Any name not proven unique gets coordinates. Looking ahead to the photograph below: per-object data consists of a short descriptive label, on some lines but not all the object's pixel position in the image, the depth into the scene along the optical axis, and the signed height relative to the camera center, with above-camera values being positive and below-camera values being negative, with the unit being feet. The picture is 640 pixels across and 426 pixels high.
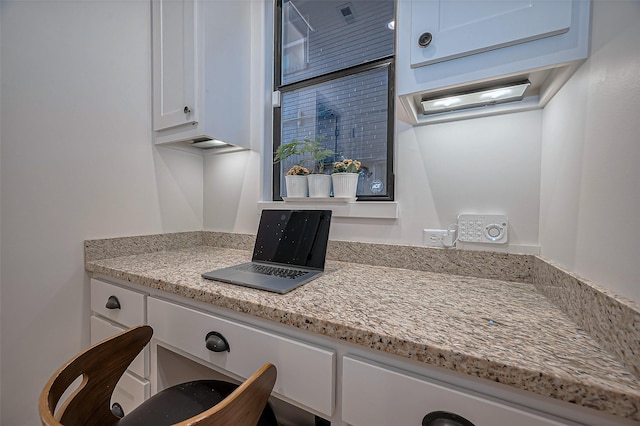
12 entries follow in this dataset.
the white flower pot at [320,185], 4.40 +0.28
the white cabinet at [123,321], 3.26 -1.80
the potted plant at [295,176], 4.50 +0.43
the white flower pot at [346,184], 4.13 +0.28
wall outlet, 3.54 -0.49
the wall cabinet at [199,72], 4.19 +2.23
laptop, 3.04 -0.73
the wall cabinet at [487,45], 2.12 +1.45
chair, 1.57 -1.45
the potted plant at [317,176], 4.41 +0.42
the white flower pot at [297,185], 4.54 +0.28
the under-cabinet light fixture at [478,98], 2.70 +1.23
